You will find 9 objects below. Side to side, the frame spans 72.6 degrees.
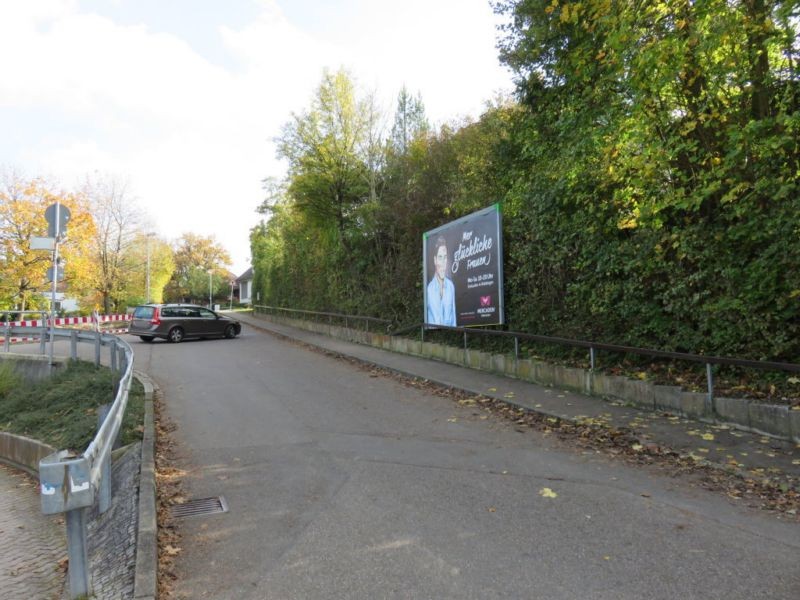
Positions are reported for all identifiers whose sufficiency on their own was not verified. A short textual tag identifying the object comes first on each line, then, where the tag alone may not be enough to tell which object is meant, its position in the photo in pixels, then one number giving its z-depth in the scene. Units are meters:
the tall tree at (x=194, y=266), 80.88
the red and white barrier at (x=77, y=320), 23.85
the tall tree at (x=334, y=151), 21.83
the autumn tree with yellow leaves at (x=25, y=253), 28.54
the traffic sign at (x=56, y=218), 11.72
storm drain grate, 4.60
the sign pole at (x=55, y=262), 11.72
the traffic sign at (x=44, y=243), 11.63
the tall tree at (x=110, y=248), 39.03
